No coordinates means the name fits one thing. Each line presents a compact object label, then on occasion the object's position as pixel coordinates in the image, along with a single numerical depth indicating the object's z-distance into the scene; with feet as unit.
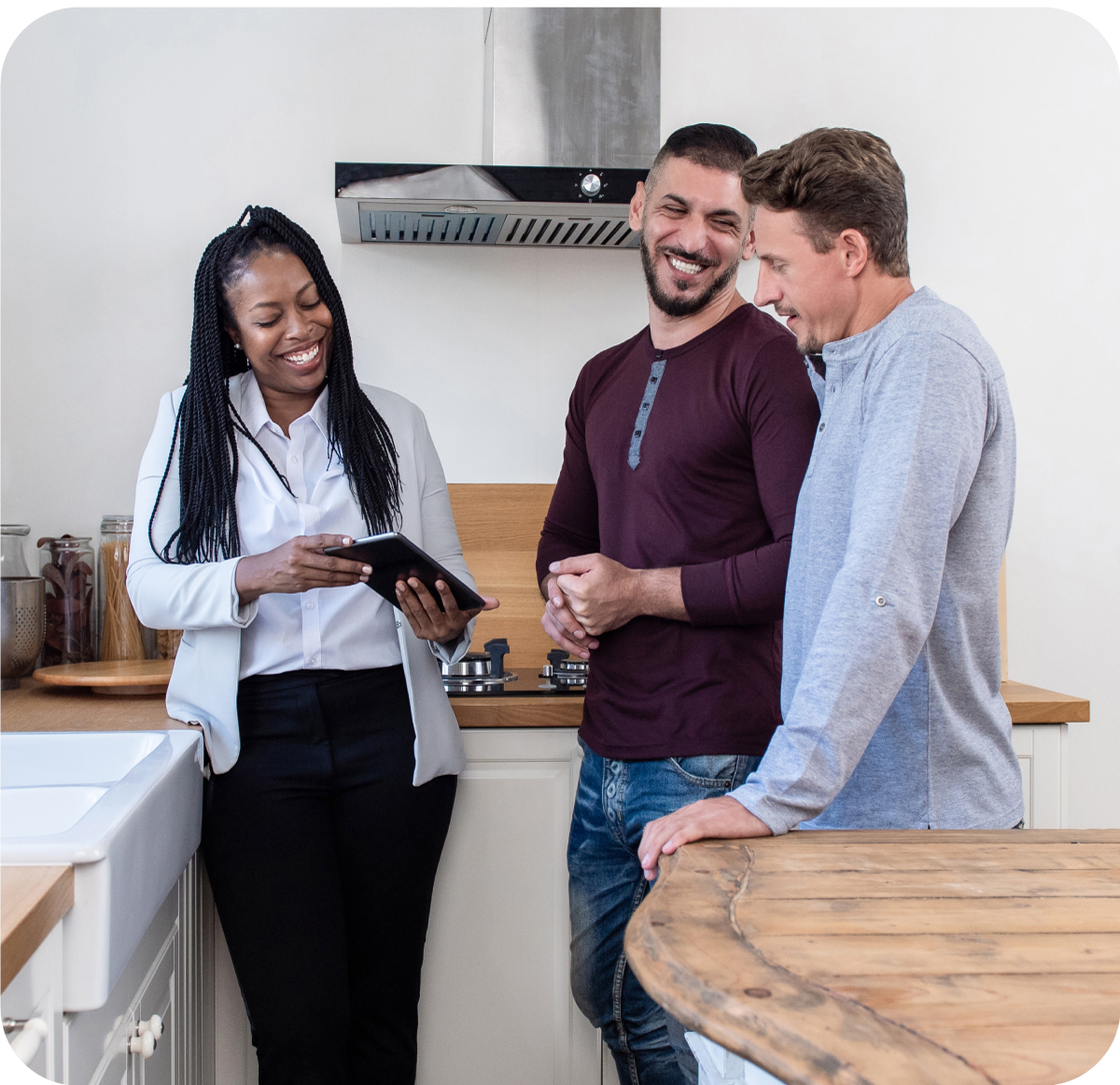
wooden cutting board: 5.90
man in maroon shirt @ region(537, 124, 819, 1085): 4.42
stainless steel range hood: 6.85
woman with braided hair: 4.81
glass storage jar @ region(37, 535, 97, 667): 6.72
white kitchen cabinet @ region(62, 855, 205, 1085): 3.35
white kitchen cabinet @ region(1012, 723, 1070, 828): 6.12
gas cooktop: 6.15
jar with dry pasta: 6.75
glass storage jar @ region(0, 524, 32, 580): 6.47
